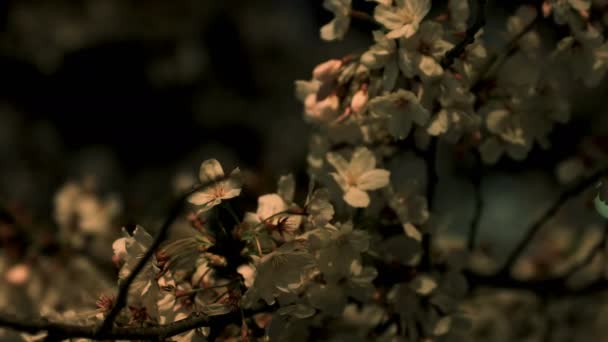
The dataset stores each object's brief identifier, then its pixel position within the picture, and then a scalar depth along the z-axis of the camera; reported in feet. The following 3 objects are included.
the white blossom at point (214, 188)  3.45
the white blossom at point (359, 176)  3.53
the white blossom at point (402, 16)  3.49
